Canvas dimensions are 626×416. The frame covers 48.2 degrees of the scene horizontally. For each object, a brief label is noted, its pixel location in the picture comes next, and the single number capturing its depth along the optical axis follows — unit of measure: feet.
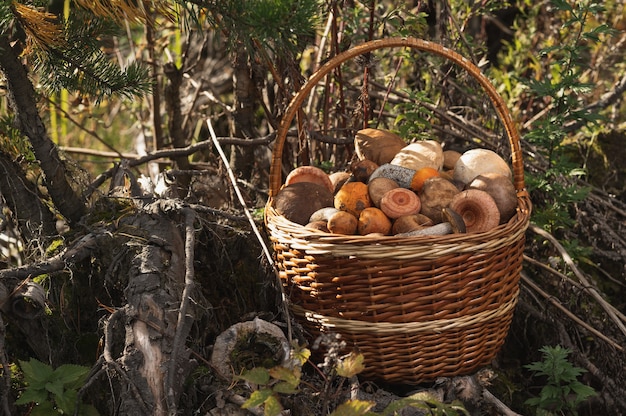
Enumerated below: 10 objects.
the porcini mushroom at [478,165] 7.59
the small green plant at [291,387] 5.17
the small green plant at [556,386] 7.02
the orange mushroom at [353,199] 7.09
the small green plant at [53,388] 5.86
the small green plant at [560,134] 7.99
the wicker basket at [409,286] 6.38
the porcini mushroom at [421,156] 7.70
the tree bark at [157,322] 5.87
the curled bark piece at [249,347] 6.53
